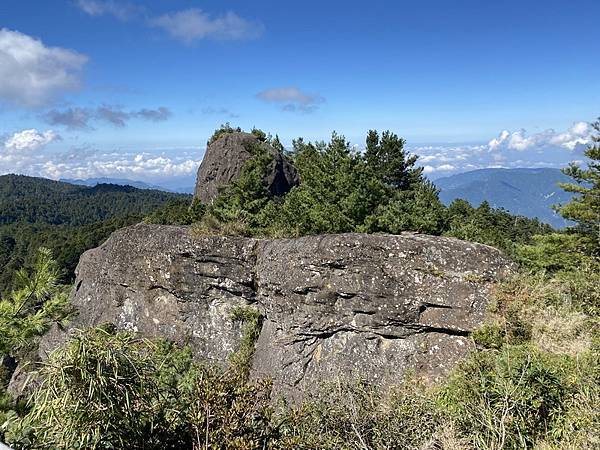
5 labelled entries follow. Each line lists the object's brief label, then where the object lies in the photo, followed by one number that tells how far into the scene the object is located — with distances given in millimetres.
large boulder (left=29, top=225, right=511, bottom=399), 12094
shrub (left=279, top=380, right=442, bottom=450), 6361
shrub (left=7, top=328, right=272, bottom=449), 4277
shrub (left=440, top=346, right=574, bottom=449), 6664
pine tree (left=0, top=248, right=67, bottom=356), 5930
